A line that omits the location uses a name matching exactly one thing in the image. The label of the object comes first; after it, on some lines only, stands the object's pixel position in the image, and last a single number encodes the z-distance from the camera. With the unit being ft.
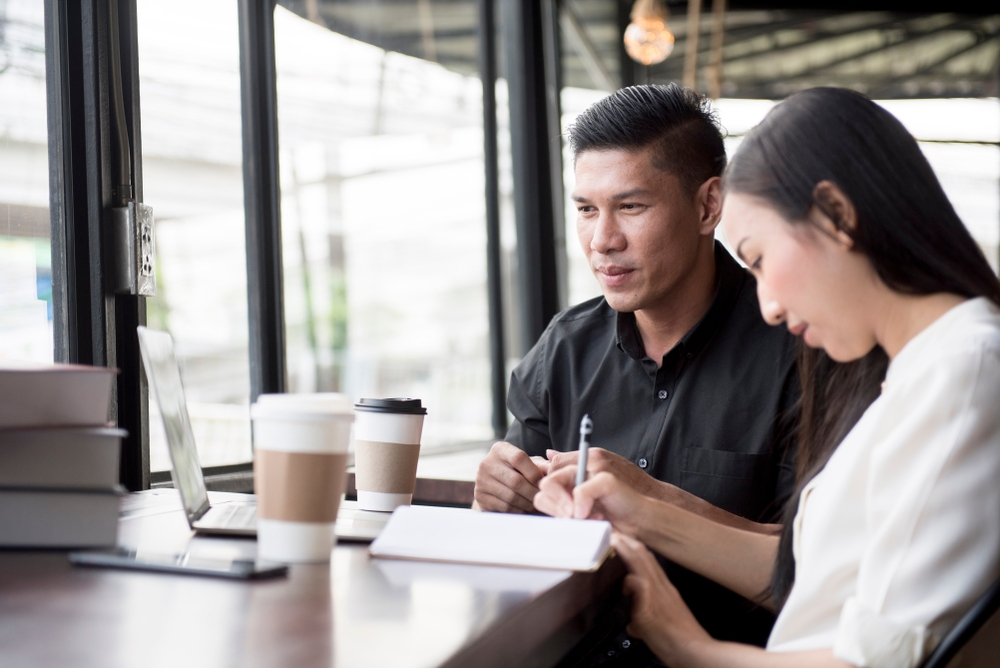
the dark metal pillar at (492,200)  12.10
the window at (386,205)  8.70
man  5.47
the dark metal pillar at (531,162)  12.51
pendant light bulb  14.20
